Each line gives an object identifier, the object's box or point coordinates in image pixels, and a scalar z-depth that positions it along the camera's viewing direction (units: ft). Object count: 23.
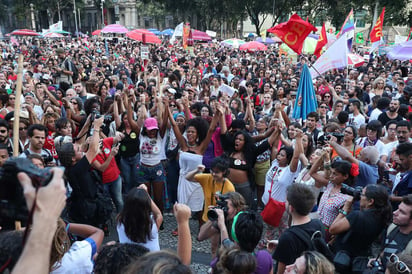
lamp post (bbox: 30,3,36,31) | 176.86
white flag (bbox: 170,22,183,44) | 63.82
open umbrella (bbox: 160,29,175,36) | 123.52
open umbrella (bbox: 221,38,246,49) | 77.20
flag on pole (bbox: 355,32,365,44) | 75.25
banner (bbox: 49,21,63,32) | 88.72
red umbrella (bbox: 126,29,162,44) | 60.59
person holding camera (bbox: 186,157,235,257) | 13.98
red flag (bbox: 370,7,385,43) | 47.63
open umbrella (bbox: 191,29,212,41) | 77.65
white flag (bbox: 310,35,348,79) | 28.14
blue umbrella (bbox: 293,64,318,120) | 22.65
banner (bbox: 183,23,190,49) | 60.80
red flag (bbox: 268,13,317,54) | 26.58
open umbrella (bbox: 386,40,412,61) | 38.49
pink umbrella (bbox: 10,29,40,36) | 88.46
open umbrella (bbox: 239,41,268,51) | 70.38
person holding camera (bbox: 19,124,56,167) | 15.10
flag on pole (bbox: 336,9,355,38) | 39.60
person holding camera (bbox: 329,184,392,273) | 10.55
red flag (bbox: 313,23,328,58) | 38.96
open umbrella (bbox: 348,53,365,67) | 43.08
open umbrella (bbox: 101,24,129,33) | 84.95
